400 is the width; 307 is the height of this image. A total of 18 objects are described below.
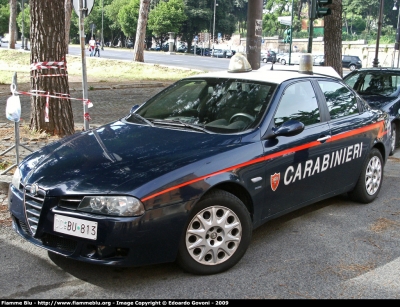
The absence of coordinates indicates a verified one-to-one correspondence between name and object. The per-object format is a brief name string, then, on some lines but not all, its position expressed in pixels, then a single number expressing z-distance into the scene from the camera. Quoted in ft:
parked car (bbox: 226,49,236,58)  213.25
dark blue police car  11.78
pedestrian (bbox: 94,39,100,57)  150.63
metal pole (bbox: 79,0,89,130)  24.64
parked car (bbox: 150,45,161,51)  254.68
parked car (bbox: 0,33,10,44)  251.68
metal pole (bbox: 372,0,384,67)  79.14
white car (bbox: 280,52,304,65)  172.04
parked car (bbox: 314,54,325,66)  161.17
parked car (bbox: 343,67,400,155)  29.68
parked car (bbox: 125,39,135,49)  277.72
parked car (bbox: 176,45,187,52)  248.73
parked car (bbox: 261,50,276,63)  181.78
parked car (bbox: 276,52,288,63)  190.62
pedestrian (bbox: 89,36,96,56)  143.43
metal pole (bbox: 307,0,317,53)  36.35
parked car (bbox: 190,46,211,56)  226.58
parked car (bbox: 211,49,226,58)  215.72
